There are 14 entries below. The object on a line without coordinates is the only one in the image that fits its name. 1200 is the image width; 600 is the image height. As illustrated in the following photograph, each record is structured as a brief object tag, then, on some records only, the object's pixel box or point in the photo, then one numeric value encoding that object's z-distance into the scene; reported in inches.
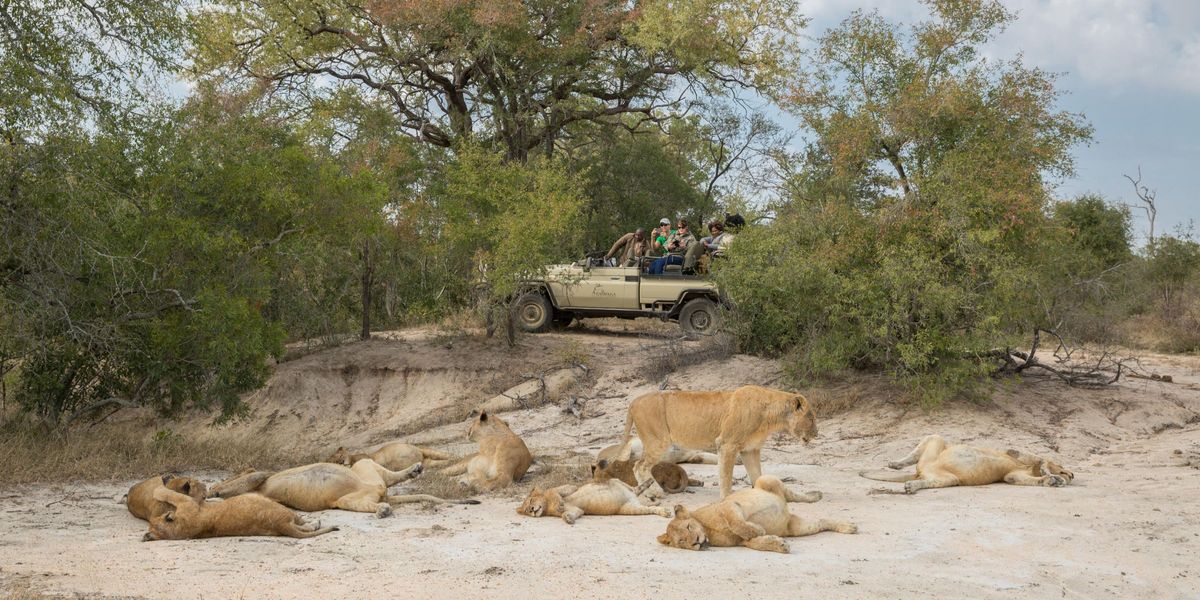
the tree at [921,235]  532.1
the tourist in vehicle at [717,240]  709.0
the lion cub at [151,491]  315.3
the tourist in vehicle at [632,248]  794.8
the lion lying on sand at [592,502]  327.9
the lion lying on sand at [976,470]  374.3
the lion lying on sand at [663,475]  367.9
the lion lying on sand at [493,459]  385.7
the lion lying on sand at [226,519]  292.4
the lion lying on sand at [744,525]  281.1
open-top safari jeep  749.3
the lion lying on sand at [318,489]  331.6
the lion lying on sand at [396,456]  412.5
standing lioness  343.6
